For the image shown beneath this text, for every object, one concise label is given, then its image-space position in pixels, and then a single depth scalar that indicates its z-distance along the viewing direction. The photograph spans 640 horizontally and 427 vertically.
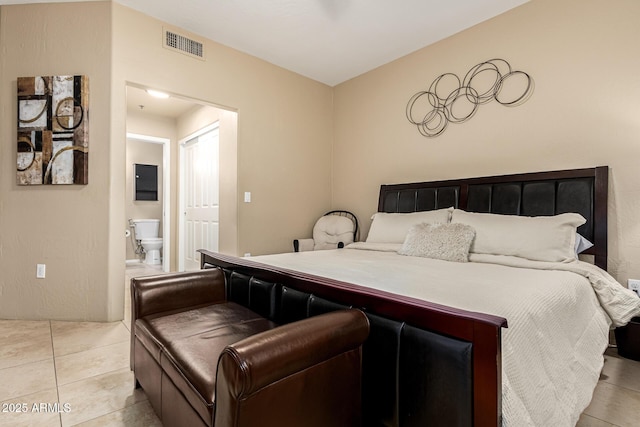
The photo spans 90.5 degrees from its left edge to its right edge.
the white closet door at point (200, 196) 4.27
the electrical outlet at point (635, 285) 2.15
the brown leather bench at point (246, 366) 0.87
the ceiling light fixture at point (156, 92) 2.99
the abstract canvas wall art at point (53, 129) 2.74
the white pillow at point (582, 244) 2.21
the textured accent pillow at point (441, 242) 2.21
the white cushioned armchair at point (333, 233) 3.88
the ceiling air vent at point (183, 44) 3.04
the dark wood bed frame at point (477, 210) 0.91
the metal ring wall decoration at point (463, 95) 2.75
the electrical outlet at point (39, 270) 2.78
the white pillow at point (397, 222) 2.73
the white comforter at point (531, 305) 1.03
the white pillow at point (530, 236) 2.02
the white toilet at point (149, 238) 5.62
